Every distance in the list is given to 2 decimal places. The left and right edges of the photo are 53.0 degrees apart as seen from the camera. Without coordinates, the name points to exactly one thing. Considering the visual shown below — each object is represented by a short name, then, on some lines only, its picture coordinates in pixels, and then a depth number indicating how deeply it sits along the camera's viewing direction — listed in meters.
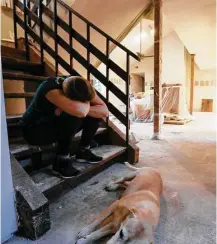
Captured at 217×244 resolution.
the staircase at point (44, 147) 1.01
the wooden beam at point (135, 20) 4.04
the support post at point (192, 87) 7.37
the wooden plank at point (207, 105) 9.01
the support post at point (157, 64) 3.43
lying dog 0.88
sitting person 1.26
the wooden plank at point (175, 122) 5.07
